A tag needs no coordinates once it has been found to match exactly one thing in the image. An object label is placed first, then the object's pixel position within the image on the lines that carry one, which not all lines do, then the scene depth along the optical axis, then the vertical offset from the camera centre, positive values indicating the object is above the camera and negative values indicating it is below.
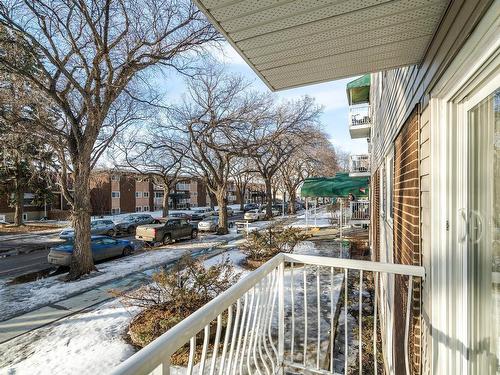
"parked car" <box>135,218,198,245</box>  16.58 -2.50
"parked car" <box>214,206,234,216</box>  37.23 -3.15
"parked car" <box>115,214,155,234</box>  22.71 -2.71
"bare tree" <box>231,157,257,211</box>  30.05 +2.50
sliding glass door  1.39 -0.24
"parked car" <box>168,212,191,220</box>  31.31 -2.89
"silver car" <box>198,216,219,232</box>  21.97 -2.80
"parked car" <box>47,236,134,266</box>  10.79 -2.51
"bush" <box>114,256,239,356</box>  5.25 -2.13
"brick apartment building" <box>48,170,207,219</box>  33.88 -1.16
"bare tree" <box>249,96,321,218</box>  17.72 +4.08
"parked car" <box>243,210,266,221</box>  29.73 -2.87
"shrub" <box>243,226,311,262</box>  11.14 -2.09
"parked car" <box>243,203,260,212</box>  45.80 -3.16
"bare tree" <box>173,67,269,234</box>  15.83 +3.71
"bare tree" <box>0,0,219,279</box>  8.28 +4.14
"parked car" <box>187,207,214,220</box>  31.45 -2.93
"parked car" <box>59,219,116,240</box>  19.91 -2.73
